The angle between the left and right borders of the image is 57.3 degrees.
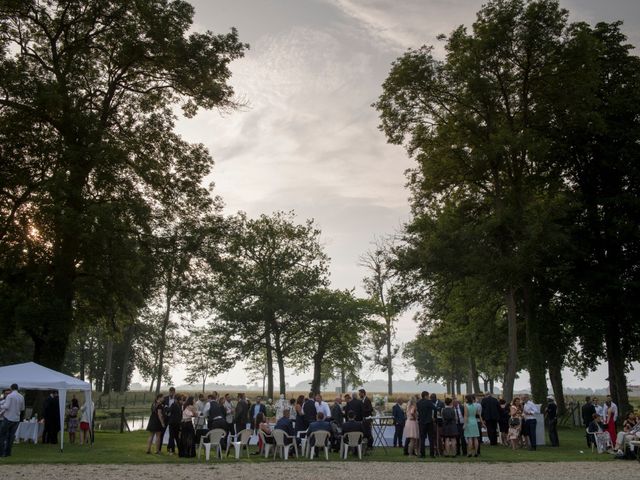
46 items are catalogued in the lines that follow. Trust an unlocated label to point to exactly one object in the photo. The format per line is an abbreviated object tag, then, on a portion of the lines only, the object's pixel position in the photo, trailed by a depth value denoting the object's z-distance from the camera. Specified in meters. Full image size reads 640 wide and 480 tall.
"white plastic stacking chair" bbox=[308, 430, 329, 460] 16.28
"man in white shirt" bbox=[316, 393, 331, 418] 18.11
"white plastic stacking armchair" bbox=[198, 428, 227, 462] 16.32
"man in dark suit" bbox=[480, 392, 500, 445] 20.48
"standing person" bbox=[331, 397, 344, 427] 18.66
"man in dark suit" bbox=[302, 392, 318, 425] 17.75
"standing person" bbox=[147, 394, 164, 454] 17.17
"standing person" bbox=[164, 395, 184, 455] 17.22
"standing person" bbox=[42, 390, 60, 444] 20.95
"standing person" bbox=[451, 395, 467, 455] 18.00
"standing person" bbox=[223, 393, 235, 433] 18.99
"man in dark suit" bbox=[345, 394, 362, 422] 17.83
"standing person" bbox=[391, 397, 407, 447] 19.83
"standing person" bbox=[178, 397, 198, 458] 16.83
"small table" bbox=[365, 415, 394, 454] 20.62
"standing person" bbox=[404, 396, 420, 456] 17.47
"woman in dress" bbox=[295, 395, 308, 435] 17.88
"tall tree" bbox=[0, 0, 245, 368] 22.19
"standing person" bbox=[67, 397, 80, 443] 21.81
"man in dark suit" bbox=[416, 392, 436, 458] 17.20
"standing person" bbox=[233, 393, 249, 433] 19.61
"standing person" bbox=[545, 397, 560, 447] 20.14
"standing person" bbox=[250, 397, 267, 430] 18.95
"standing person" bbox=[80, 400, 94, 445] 21.02
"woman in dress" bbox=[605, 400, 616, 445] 18.56
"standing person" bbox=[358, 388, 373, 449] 17.89
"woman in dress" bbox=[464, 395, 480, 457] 17.50
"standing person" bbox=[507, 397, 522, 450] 19.73
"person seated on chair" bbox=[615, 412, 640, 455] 16.70
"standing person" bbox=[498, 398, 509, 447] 20.75
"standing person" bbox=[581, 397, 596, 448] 20.50
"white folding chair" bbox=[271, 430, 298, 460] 16.50
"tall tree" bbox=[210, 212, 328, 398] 48.12
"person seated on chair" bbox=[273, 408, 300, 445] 16.95
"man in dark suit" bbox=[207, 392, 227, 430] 17.42
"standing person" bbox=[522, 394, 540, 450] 19.48
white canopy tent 17.38
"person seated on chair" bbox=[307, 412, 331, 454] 16.64
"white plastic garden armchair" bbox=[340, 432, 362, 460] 16.45
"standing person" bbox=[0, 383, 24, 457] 15.49
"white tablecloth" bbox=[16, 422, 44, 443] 21.16
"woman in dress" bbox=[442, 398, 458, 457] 17.30
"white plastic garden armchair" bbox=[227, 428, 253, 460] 16.62
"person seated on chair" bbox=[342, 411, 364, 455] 16.78
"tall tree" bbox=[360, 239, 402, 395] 55.28
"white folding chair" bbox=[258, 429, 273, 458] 17.07
